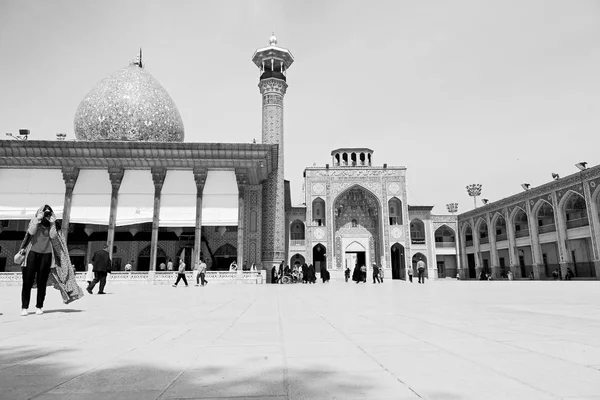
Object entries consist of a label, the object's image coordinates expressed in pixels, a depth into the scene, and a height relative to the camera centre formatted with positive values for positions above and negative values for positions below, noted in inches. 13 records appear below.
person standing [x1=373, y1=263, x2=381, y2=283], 703.6 +8.4
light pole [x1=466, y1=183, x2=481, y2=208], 1761.8 +357.8
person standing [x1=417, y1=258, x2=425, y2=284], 660.7 +11.7
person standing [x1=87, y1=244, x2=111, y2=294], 366.3 +12.0
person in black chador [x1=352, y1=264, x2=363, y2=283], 763.8 +4.0
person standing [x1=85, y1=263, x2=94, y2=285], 529.5 +6.2
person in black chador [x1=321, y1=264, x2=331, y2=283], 881.6 +3.4
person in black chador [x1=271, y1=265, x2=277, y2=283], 812.0 +6.5
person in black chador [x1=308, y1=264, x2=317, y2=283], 852.8 +4.7
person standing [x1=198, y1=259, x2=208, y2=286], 623.1 +8.7
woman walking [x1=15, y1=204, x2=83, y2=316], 191.9 +9.5
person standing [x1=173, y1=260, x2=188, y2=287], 562.4 +8.9
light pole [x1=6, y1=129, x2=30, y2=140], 800.8 +287.2
